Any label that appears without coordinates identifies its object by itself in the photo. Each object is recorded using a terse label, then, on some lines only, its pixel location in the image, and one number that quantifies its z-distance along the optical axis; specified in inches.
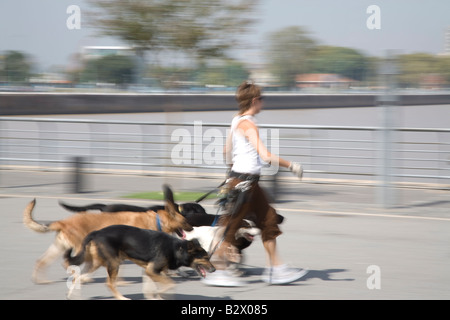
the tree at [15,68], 1679.4
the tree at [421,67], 1057.5
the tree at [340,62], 1342.3
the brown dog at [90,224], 227.8
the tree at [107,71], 1470.2
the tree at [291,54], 1175.1
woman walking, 231.9
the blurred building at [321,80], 1467.8
